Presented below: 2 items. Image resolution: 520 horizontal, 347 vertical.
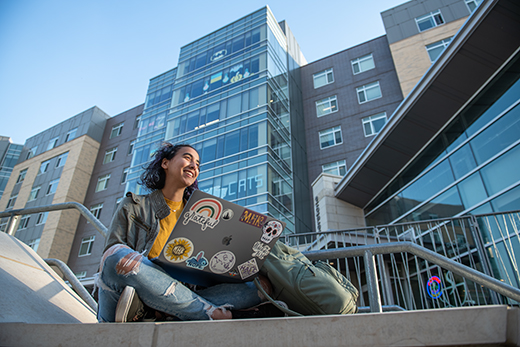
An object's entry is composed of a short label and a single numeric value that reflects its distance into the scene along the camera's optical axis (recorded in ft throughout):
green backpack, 7.35
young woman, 6.66
